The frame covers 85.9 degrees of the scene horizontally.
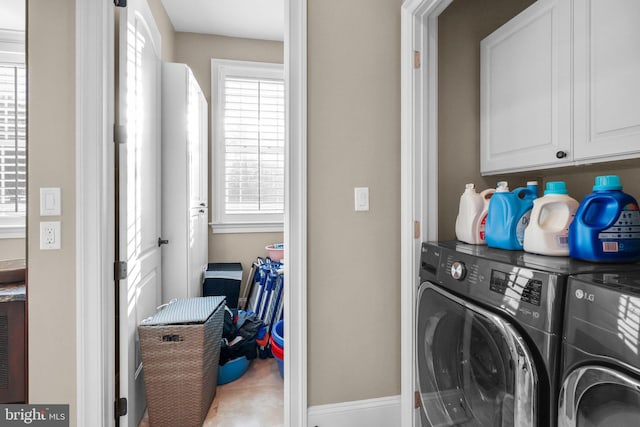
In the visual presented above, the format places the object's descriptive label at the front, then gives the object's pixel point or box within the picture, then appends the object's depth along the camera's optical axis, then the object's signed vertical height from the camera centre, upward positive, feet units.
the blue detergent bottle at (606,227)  3.65 -0.15
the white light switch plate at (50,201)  4.63 +0.15
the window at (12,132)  8.77 +2.10
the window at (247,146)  11.43 +2.27
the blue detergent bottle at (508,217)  4.51 -0.05
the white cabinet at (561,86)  3.70 +1.63
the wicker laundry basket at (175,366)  5.75 -2.61
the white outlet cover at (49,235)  4.64 -0.31
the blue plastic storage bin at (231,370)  7.42 -3.45
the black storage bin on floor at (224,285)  9.47 -2.02
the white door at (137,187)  5.17 +0.43
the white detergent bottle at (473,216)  5.03 -0.04
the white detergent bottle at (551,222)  4.03 -0.11
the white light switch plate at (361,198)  5.49 +0.24
